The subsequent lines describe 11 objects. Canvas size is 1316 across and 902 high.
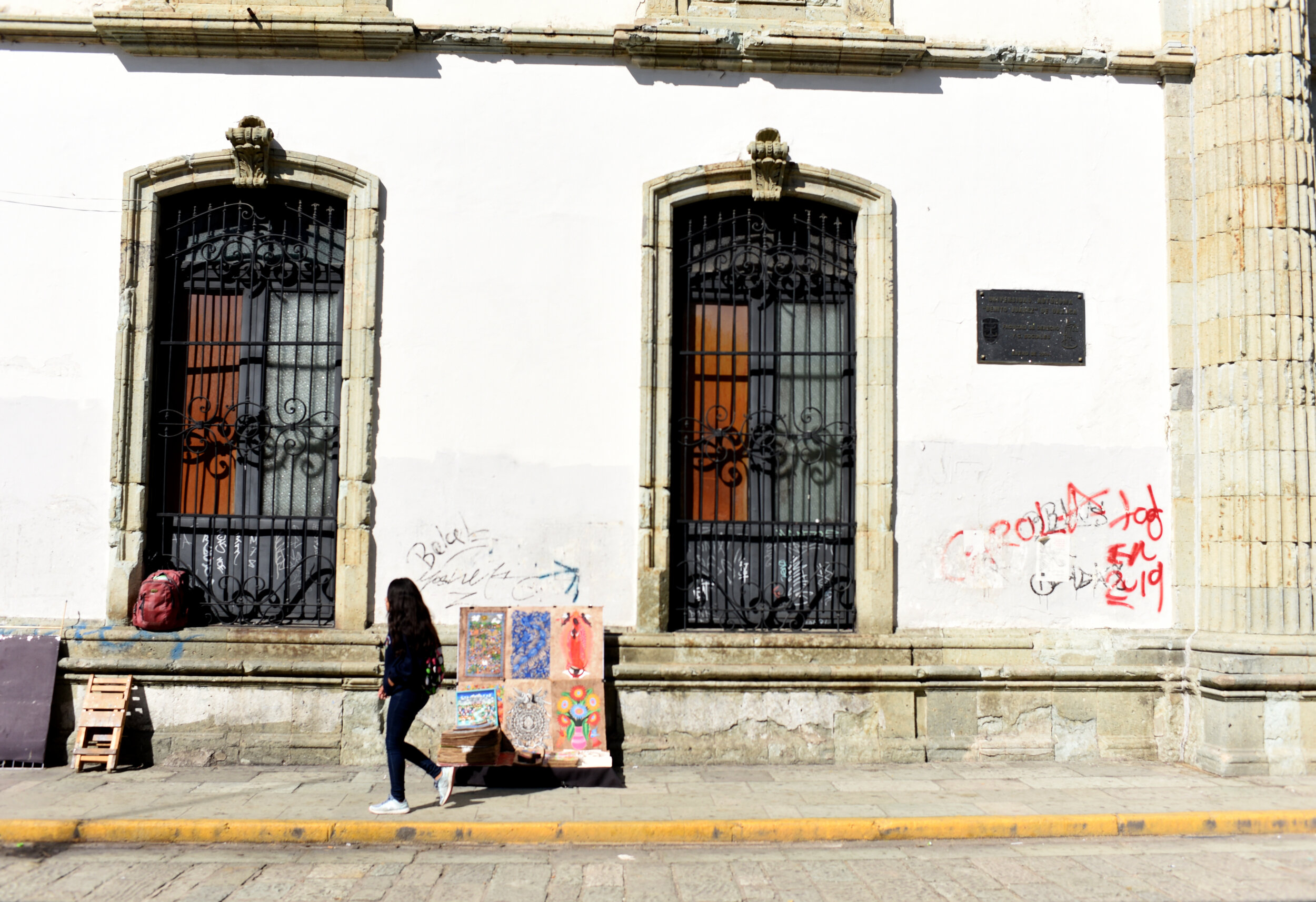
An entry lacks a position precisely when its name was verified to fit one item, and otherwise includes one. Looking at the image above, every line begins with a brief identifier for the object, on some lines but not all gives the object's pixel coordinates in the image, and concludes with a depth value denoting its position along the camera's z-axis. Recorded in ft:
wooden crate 22.80
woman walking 20.03
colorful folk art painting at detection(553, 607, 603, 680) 23.31
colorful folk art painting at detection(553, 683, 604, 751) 22.88
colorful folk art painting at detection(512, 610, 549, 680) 23.27
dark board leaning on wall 23.21
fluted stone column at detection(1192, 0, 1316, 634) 23.80
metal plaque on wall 25.16
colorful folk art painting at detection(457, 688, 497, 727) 22.66
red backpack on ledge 23.77
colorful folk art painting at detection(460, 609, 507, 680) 23.26
